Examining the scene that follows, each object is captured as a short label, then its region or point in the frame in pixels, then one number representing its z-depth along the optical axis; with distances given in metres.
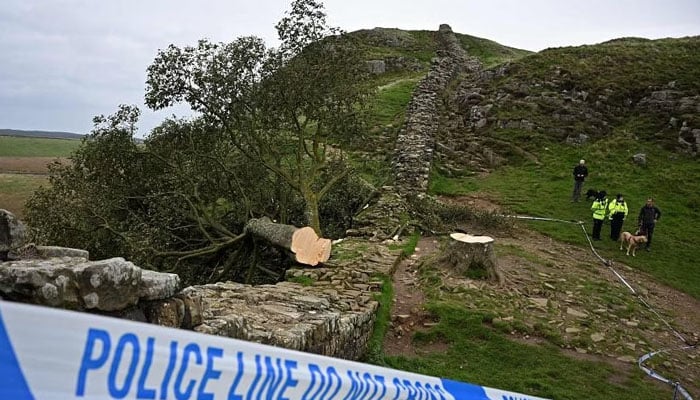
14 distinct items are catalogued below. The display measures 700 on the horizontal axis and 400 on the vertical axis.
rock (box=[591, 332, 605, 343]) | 9.58
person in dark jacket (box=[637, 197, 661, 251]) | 15.59
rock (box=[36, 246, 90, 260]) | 5.14
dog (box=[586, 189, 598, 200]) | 19.60
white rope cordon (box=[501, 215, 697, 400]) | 8.04
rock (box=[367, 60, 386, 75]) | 44.22
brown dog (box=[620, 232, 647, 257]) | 15.06
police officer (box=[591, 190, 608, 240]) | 15.91
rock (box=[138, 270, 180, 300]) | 4.70
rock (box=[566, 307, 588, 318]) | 10.48
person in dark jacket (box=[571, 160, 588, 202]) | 19.47
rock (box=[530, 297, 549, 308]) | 10.79
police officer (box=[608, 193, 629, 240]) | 16.06
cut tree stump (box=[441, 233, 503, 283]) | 11.77
